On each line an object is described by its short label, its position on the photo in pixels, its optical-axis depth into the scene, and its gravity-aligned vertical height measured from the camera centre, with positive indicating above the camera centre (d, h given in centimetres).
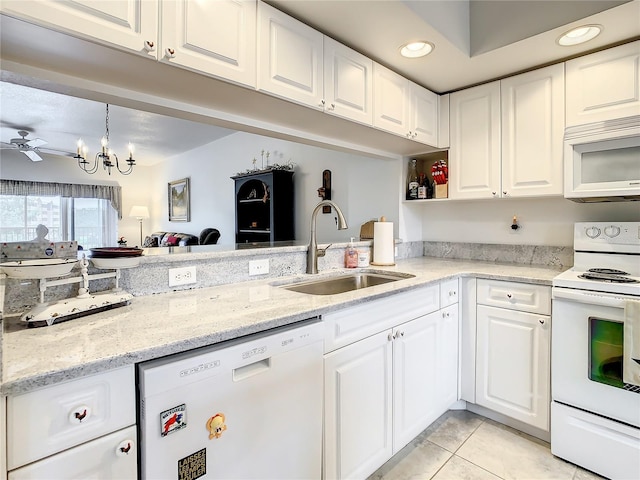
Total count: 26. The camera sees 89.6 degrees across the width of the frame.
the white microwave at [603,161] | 165 +41
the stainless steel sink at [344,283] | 182 -29
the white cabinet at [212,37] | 114 +76
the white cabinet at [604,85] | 176 +86
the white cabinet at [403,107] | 195 +86
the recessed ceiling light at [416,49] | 180 +107
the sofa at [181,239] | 423 -4
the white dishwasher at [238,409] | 83 -52
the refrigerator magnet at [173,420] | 83 -48
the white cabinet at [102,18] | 90 +66
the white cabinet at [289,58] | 141 +83
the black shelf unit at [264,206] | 349 +34
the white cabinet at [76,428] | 66 -43
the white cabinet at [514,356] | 180 -71
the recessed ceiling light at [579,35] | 166 +107
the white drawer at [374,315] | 130 -37
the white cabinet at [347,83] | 167 +84
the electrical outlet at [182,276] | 144 -18
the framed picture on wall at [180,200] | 485 +55
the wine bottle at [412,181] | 264 +46
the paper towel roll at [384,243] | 228 -5
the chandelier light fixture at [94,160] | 339 +83
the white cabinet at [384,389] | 132 -74
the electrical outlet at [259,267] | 173 -17
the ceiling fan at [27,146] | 263 +78
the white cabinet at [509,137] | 202 +67
